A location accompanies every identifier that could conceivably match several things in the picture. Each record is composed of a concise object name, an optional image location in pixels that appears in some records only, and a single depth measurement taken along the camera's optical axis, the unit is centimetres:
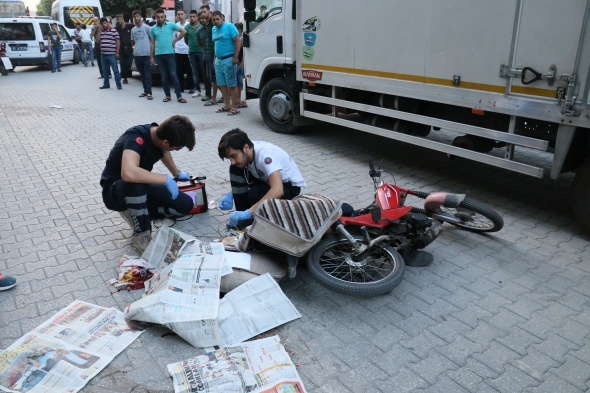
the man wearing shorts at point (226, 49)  880
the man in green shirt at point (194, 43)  1038
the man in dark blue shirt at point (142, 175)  348
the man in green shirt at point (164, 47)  1012
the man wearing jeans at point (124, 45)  1219
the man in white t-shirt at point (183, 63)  1138
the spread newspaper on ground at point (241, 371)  233
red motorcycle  302
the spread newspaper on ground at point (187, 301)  267
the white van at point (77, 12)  2175
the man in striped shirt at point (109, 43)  1182
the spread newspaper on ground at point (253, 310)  274
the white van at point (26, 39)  1700
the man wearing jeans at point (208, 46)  997
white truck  386
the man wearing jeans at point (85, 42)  1973
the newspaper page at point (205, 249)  319
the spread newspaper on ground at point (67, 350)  236
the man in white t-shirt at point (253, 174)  343
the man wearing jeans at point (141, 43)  1067
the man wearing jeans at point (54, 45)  1744
